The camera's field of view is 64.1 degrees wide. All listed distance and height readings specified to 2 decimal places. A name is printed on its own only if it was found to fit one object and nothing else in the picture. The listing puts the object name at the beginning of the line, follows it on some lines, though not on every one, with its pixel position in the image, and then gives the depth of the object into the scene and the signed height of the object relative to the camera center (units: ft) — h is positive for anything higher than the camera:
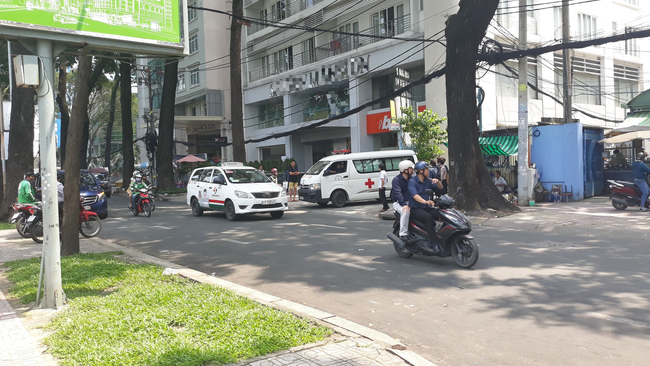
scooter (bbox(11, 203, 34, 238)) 41.01 -2.73
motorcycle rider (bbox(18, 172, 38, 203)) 42.32 -0.87
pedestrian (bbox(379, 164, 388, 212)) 53.11 -1.69
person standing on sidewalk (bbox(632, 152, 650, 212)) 45.37 -1.46
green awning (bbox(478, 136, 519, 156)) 64.69 +2.69
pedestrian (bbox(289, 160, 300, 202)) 72.87 -0.96
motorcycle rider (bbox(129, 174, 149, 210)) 58.95 -0.95
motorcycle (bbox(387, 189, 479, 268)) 25.44 -3.57
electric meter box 18.80 +4.08
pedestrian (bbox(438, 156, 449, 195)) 52.14 -0.46
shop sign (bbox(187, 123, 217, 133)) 137.18 +13.19
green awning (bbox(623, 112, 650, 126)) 59.77 +5.10
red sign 88.12 +8.31
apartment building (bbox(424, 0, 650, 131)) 77.30 +16.47
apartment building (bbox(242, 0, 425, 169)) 85.56 +18.69
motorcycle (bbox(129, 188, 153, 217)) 58.23 -2.90
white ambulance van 61.31 -0.63
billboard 19.60 +6.58
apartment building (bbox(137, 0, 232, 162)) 131.75 +26.89
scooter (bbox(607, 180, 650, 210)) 45.93 -2.97
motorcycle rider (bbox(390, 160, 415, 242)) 27.66 -1.39
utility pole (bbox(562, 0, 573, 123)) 58.34 +11.92
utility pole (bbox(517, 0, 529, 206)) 51.08 +4.68
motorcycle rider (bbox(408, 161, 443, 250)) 26.61 -1.49
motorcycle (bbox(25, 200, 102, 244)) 39.70 -3.44
